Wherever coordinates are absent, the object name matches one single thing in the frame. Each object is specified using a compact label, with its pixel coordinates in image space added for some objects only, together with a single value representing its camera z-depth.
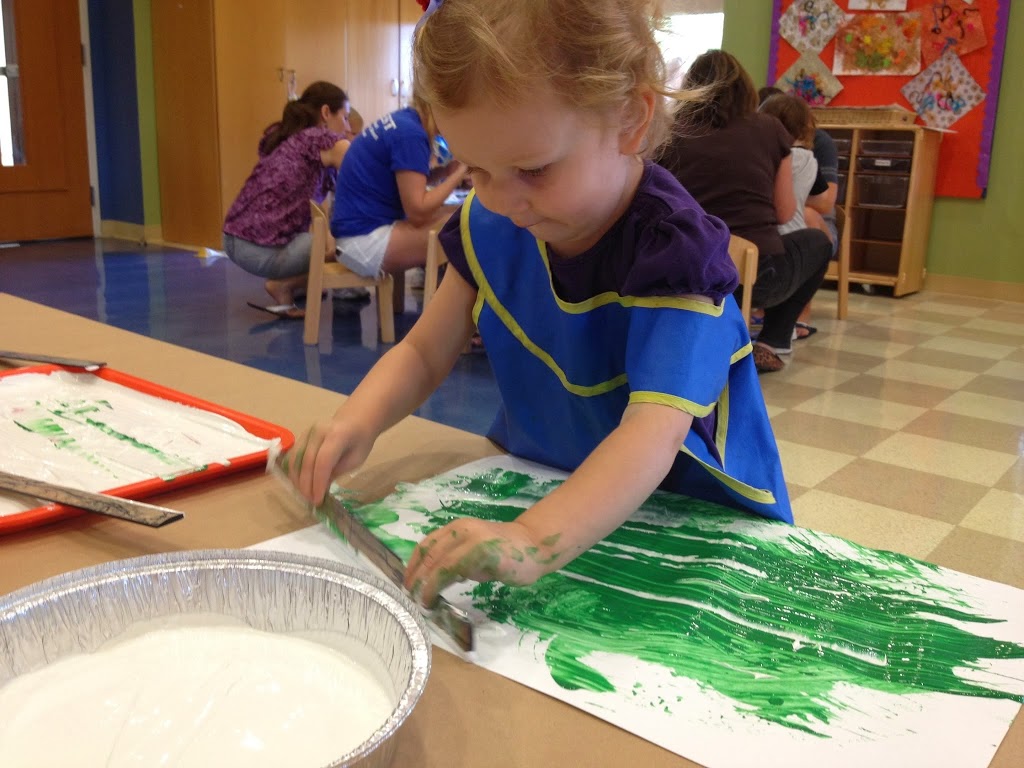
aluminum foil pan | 0.41
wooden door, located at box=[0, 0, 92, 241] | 5.07
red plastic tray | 0.57
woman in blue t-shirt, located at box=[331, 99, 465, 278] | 2.99
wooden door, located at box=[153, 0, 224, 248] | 4.94
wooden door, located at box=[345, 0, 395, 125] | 5.35
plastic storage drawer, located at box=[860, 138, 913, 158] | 4.34
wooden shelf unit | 4.38
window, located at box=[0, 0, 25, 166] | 4.98
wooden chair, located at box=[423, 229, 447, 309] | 2.79
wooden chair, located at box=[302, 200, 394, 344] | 3.03
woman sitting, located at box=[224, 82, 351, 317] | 3.38
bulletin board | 4.37
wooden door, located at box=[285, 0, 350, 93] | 4.99
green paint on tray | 0.68
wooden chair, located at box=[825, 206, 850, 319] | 3.95
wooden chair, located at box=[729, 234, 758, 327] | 2.44
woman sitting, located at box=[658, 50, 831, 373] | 2.64
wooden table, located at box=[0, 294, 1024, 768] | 0.40
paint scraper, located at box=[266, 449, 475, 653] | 0.47
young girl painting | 0.57
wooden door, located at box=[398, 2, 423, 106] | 5.56
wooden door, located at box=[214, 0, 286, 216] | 4.88
